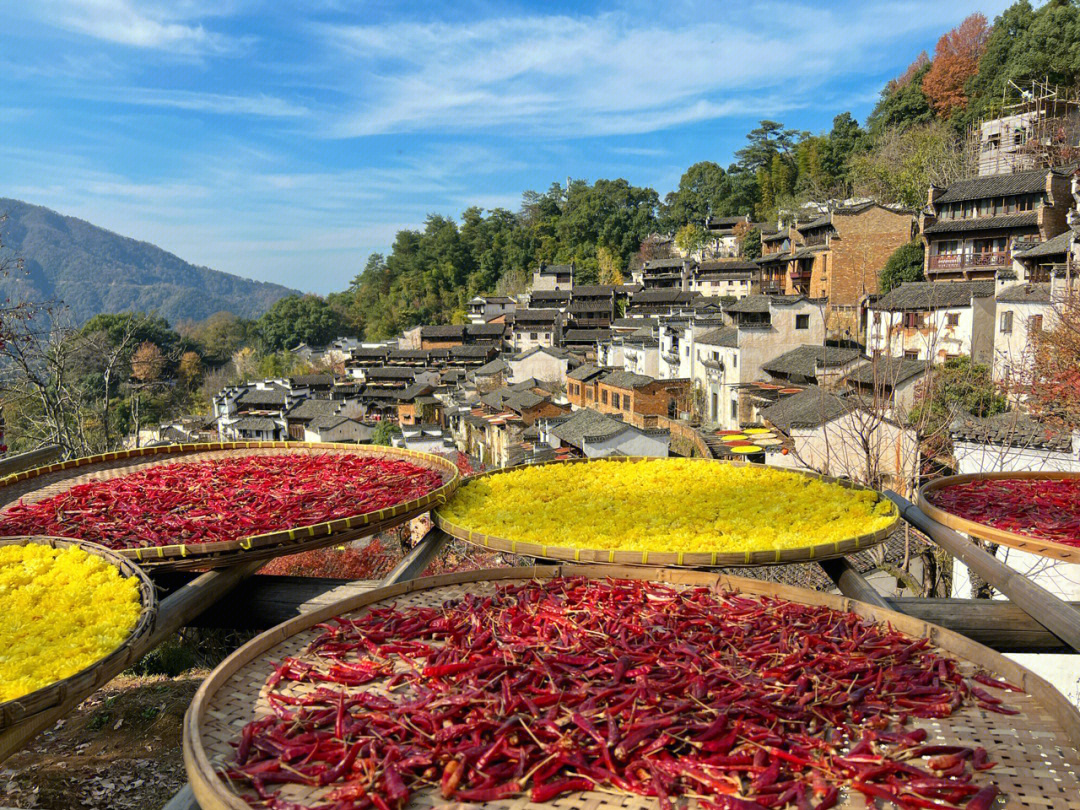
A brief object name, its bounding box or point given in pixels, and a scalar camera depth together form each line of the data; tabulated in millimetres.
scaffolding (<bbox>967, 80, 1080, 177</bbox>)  27859
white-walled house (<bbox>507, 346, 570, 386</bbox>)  34250
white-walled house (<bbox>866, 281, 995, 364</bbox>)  19703
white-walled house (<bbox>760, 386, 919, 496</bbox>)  13898
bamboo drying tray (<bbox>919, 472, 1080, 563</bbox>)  2580
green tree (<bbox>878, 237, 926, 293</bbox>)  26094
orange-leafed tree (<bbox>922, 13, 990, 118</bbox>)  34594
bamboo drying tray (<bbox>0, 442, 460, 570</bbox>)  2582
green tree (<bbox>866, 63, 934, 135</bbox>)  36250
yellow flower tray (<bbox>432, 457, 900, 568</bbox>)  2584
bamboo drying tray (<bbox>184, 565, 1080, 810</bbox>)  1363
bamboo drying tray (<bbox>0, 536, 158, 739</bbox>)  1528
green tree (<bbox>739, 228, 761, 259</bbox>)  40031
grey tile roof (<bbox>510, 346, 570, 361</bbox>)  34219
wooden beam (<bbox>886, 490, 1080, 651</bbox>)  2205
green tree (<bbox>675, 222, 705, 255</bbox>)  46688
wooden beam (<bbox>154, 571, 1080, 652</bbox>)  2566
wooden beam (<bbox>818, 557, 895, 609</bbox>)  2449
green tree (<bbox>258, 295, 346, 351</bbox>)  58062
